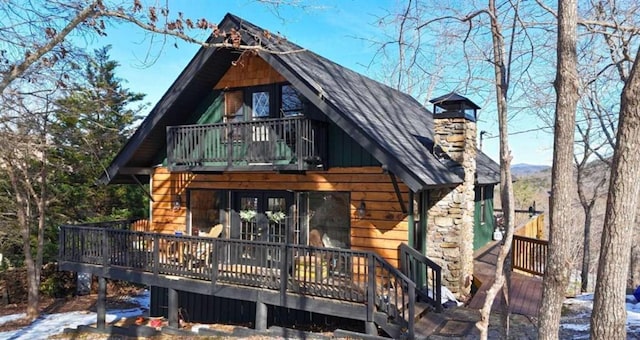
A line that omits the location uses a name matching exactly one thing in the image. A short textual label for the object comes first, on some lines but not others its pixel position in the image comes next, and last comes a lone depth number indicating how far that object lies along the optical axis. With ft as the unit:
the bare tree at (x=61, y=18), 17.58
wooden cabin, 26.30
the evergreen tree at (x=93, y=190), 53.01
